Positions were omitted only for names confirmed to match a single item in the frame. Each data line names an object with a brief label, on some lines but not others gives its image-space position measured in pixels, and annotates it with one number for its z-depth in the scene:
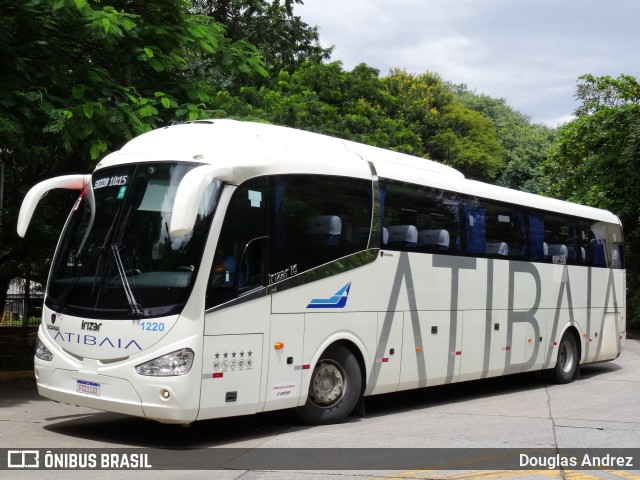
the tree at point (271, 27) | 34.56
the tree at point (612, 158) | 29.67
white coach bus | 8.69
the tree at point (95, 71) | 11.75
